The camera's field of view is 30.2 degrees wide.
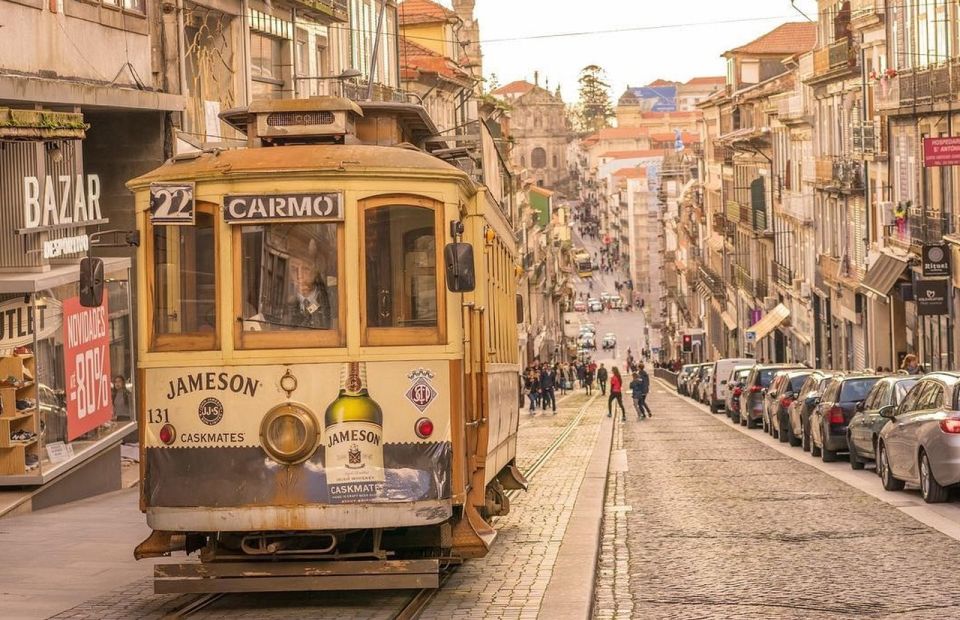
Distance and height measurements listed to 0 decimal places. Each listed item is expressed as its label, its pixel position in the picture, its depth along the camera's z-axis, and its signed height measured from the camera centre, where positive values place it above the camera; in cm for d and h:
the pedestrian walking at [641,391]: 5072 -295
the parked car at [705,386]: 6302 -360
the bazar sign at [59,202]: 2031 +120
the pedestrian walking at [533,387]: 6012 -331
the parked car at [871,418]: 2436 -191
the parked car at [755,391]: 4331 -260
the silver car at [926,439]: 1886 -177
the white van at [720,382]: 5597 -304
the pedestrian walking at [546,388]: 6053 -334
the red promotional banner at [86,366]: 2119 -80
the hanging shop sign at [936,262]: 4338 +46
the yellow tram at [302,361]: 1213 -45
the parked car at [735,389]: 4762 -281
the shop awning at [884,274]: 4997 +24
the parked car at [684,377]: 7538 -388
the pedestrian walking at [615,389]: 5031 -287
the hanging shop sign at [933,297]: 4369 -39
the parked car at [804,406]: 3188 -225
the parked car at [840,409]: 2839 -202
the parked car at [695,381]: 6831 -374
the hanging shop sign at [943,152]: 3806 +277
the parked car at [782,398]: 3572 -235
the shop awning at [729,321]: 9638 -193
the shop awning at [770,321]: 7681 -162
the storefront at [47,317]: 1966 -18
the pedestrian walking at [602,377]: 8438 -421
